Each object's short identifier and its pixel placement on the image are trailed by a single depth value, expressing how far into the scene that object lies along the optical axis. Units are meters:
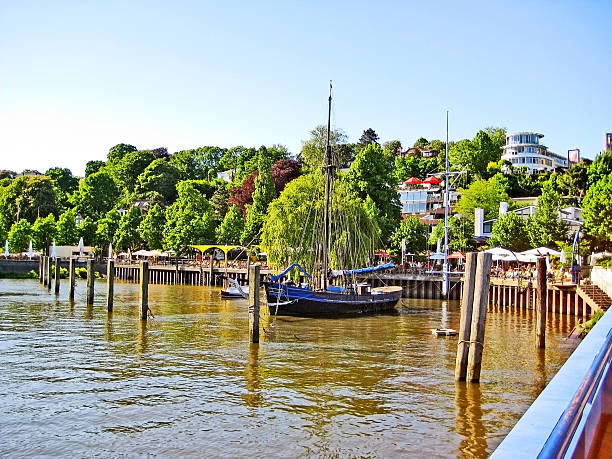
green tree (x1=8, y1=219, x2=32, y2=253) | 95.50
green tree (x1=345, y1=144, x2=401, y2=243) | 71.25
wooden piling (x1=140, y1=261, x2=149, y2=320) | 33.44
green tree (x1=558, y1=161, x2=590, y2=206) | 80.62
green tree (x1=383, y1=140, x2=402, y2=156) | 160.12
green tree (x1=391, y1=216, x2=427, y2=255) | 76.06
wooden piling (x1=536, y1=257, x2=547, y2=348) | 26.77
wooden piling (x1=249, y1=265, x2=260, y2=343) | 25.52
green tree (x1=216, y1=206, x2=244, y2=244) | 89.88
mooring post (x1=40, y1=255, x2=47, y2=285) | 63.72
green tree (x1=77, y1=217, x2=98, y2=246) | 98.81
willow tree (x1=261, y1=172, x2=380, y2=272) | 52.19
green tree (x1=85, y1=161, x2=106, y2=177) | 162.09
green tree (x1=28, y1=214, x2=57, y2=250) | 96.94
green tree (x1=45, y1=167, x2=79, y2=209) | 144.88
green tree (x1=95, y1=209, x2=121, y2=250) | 98.50
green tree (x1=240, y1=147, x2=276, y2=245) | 87.44
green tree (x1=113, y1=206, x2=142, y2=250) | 97.31
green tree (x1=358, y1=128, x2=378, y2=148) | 162.00
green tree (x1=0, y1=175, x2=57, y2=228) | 113.94
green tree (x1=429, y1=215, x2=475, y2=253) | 73.38
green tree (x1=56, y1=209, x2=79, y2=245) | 97.12
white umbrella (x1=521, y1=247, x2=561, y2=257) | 51.90
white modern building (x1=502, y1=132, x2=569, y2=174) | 137.25
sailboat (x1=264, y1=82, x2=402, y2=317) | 38.44
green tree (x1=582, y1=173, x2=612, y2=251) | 45.14
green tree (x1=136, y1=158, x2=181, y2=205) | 133.75
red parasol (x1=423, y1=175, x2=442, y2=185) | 108.00
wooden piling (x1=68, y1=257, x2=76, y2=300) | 45.34
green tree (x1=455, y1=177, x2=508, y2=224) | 84.69
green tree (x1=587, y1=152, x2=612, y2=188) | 76.88
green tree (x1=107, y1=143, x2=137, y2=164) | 164.12
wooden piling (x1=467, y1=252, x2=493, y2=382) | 18.06
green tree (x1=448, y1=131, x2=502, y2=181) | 113.12
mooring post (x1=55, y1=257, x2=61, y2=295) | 50.88
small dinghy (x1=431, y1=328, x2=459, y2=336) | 31.16
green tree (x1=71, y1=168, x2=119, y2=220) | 115.62
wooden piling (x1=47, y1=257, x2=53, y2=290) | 56.38
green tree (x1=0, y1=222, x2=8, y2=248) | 98.79
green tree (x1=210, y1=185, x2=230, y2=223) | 113.73
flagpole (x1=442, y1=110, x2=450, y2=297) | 55.05
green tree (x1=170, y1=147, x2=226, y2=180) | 162.62
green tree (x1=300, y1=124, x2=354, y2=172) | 87.51
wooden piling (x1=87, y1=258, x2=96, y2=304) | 41.62
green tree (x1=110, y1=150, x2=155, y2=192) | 144.62
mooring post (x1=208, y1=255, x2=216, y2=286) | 73.40
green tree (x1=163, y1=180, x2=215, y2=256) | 89.38
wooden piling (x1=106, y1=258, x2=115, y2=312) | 37.75
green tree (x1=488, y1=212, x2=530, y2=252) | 67.31
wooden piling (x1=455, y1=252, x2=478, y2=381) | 18.14
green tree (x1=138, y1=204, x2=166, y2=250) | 94.12
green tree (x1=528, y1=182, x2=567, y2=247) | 61.06
